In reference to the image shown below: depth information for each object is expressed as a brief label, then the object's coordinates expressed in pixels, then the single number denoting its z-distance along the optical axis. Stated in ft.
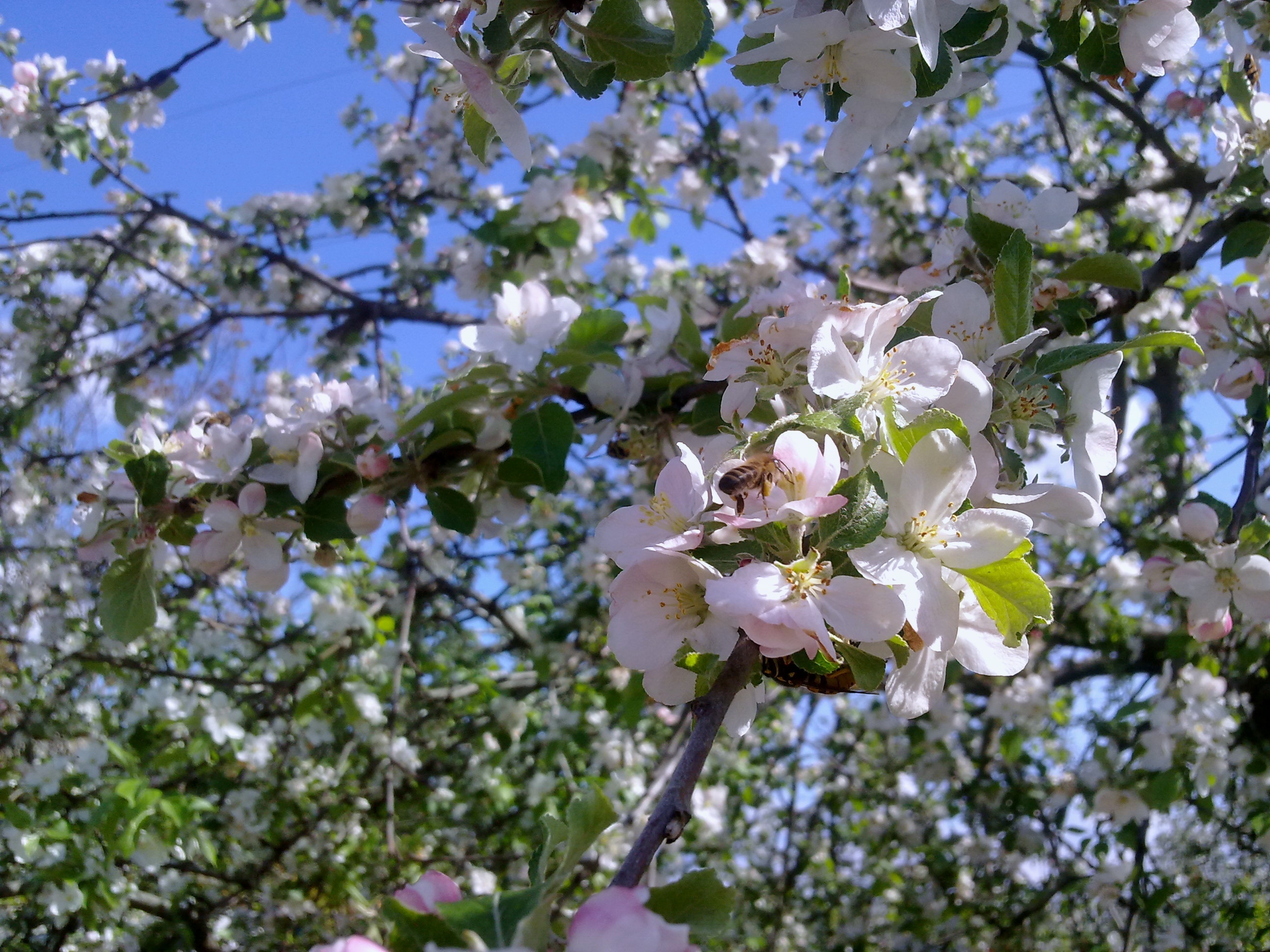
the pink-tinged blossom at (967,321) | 1.11
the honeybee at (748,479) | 0.87
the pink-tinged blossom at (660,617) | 0.91
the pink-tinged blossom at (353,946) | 0.70
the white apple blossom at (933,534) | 0.87
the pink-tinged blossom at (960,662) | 0.93
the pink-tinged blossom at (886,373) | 0.94
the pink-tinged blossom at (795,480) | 0.85
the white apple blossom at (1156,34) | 1.22
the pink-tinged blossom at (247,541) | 1.48
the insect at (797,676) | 0.91
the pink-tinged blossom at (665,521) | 0.90
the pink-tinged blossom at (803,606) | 0.81
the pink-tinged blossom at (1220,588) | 1.32
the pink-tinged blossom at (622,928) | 0.71
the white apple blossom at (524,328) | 1.58
